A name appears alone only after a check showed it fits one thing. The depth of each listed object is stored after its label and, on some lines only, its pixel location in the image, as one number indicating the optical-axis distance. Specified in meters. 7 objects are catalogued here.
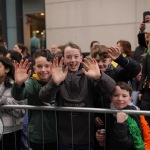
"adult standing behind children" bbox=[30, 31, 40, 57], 10.15
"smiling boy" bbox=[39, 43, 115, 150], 3.04
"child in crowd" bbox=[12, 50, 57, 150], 3.21
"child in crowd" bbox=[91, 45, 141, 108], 3.09
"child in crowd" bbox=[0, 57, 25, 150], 3.32
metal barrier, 2.76
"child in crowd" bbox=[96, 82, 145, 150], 2.75
